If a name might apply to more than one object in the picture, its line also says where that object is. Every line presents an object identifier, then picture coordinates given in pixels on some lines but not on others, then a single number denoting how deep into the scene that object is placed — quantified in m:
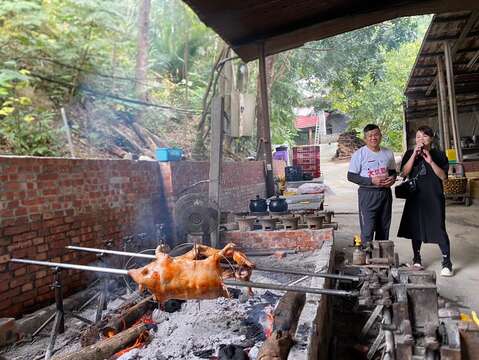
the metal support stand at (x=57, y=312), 2.92
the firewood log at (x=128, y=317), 3.44
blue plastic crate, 5.97
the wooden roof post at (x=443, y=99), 10.72
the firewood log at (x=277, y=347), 2.36
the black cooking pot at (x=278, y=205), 6.25
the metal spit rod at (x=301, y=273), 2.27
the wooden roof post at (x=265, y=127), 7.64
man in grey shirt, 4.61
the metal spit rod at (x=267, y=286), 2.02
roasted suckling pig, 2.52
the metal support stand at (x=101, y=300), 3.52
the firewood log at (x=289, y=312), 2.93
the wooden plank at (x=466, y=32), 8.71
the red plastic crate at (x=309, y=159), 14.70
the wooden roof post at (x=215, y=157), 5.58
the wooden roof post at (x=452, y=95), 9.59
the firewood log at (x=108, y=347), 2.84
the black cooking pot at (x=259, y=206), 6.49
